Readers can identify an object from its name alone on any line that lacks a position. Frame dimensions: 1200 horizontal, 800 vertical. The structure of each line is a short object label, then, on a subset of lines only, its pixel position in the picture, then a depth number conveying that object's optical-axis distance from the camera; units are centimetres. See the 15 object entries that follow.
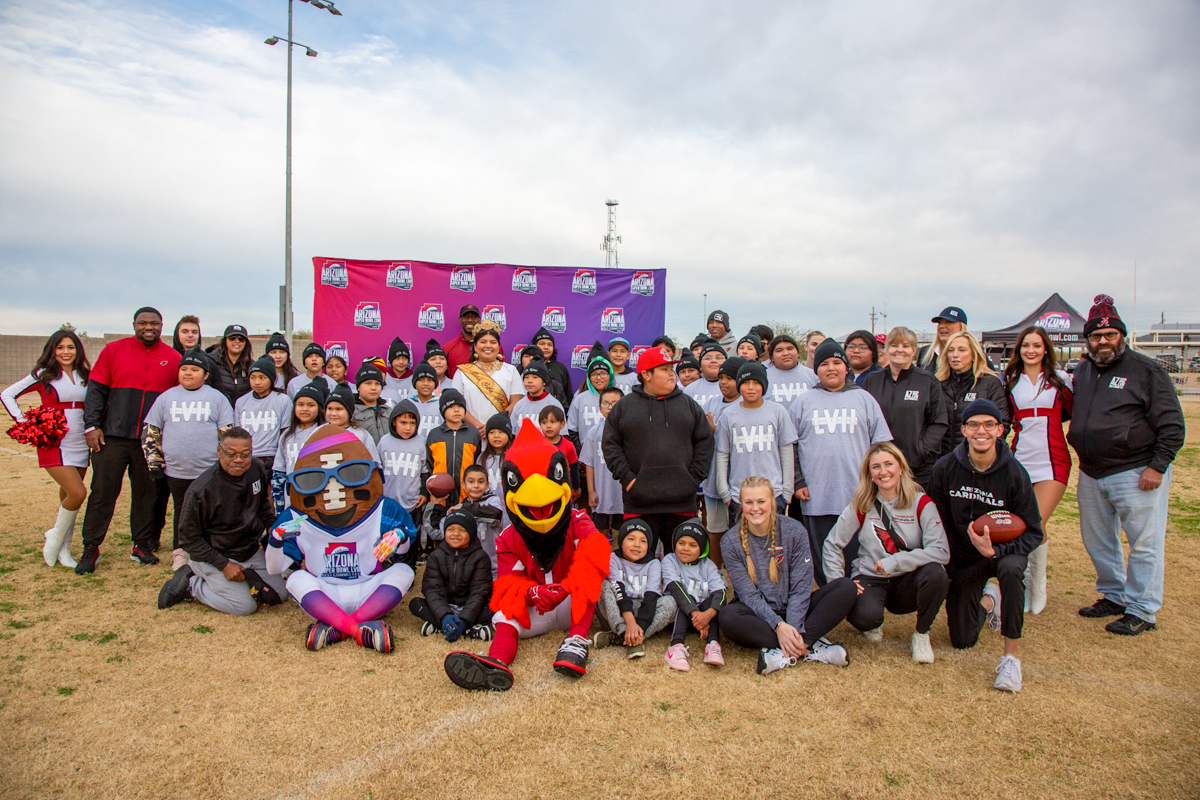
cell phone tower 3500
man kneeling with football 388
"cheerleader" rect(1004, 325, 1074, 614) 475
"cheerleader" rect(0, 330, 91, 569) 549
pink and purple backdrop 806
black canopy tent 2072
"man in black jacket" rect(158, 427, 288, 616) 473
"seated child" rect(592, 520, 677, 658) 418
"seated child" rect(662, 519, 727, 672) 414
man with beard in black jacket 437
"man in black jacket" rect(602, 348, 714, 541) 474
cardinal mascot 403
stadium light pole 1313
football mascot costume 441
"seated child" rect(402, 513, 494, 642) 444
